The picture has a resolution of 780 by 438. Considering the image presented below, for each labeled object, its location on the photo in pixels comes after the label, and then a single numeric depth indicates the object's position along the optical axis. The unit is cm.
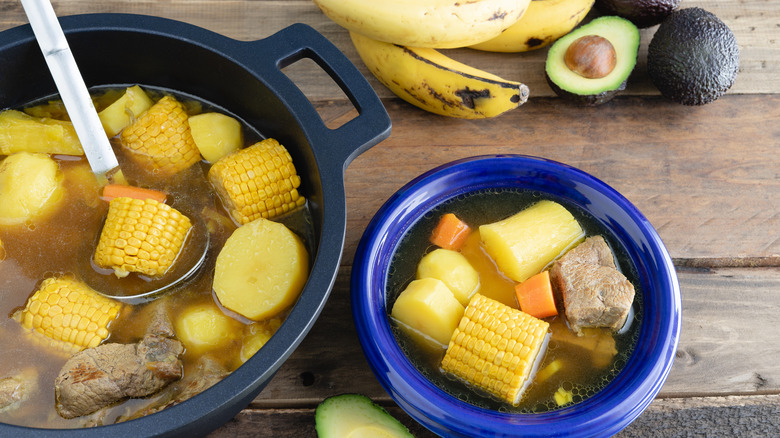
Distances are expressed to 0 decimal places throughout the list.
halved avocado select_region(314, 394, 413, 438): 100
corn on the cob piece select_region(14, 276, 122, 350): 98
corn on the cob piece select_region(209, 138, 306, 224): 101
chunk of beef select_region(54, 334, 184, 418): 96
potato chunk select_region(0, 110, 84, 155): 103
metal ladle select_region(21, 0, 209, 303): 99
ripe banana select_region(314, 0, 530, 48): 105
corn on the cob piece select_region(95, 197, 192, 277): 99
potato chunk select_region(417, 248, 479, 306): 102
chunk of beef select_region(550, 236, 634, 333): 100
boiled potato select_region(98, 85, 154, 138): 105
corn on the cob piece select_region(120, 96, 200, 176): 104
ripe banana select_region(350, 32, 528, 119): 107
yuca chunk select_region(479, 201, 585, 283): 102
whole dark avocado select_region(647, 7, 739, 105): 110
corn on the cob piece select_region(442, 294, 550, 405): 99
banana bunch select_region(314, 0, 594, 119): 105
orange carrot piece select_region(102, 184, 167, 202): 103
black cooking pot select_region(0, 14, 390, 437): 92
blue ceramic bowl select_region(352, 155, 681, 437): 97
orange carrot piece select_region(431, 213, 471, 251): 104
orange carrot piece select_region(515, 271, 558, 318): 101
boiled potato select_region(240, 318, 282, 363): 99
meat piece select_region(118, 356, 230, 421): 97
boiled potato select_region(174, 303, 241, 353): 99
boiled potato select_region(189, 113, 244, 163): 104
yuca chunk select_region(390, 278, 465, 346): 100
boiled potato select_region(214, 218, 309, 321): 99
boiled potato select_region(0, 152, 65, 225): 101
